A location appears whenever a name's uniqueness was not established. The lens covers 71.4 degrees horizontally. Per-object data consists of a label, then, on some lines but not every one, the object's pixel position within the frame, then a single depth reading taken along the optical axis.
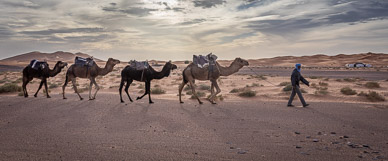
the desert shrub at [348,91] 15.94
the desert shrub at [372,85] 20.98
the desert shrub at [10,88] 19.42
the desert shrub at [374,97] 13.71
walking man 11.17
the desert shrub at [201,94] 16.53
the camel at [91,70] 14.28
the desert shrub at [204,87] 22.23
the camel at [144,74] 12.95
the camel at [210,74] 12.42
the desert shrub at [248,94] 16.29
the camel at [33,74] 15.37
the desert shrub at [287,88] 17.54
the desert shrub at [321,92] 15.97
